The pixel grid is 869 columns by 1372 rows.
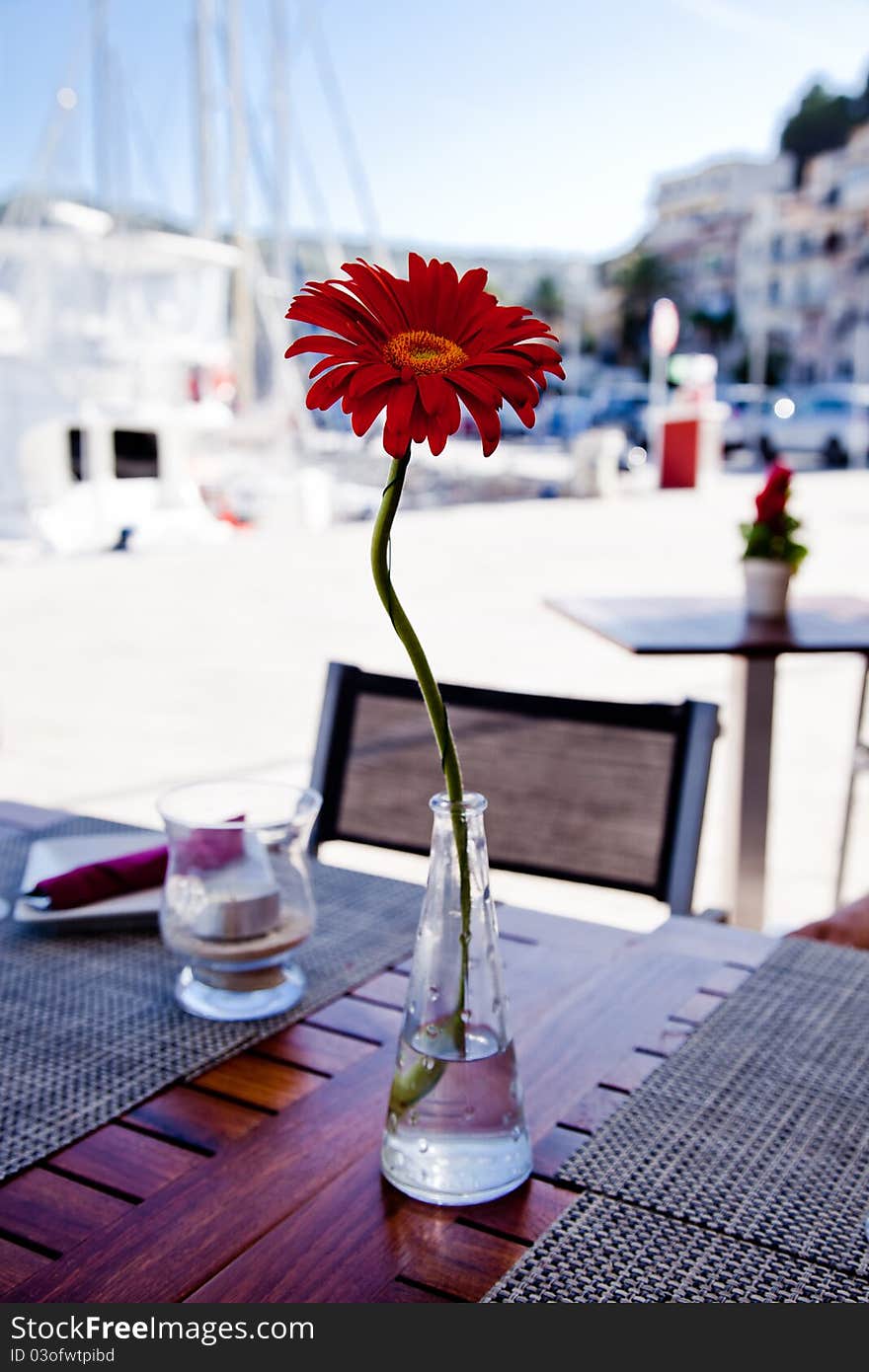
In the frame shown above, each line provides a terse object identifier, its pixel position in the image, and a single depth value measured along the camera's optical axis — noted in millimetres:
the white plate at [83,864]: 951
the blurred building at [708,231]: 50094
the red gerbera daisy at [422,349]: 514
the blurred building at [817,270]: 42875
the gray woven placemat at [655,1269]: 536
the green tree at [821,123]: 47625
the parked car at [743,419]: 19969
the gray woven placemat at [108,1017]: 705
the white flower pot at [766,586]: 2033
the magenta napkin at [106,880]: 953
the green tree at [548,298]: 52906
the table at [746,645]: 1784
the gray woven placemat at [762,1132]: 599
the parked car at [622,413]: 24703
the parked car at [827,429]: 18828
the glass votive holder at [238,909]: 814
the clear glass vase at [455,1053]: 598
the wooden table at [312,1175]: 553
